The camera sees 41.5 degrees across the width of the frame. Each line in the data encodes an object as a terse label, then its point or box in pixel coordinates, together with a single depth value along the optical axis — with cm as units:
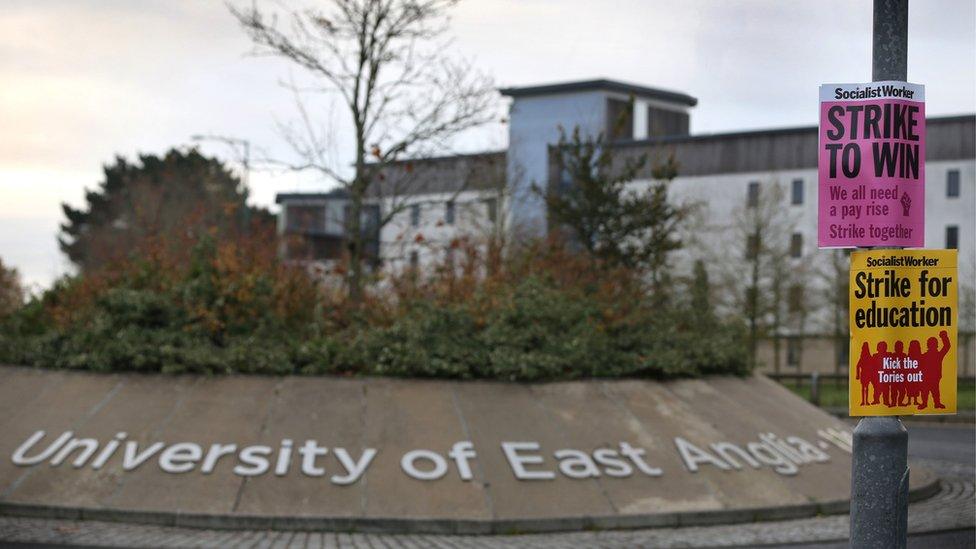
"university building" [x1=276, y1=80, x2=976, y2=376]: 4875
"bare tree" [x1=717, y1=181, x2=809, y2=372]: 4675
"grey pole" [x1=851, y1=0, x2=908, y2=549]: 622
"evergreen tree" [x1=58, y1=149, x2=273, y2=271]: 4550
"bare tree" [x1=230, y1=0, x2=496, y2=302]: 2047
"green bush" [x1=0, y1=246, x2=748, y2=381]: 1528
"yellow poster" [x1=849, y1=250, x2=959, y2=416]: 618
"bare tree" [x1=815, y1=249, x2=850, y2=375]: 4831
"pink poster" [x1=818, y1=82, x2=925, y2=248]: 623
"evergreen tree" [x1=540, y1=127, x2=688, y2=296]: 2595
